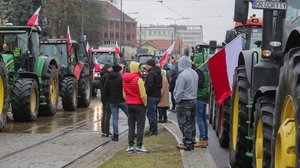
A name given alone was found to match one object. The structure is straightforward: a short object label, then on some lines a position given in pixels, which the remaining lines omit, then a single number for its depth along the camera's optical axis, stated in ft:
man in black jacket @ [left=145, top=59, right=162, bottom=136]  44.01
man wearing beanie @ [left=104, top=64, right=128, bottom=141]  40.11
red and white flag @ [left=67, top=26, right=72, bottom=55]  72.08
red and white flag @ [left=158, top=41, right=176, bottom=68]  62.03
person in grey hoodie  34.17
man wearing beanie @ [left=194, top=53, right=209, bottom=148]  36.65
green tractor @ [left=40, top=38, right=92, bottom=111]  66.61
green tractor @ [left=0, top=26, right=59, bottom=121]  50.14
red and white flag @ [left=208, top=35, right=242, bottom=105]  31.35
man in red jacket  35.37
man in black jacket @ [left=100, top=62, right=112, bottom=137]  42.98
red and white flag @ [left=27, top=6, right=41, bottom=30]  56.70
